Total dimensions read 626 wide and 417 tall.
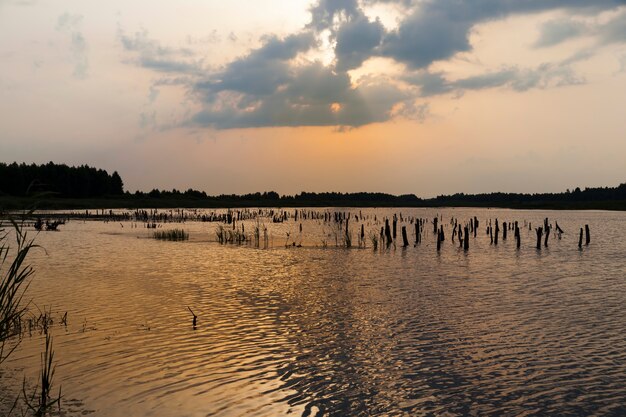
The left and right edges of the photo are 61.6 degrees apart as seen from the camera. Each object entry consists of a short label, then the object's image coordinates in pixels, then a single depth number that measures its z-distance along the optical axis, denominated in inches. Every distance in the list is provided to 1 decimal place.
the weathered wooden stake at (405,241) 1939.3
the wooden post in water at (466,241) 1854.6
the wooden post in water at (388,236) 1931.3
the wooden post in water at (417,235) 2139.5
